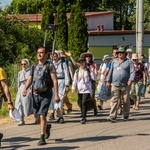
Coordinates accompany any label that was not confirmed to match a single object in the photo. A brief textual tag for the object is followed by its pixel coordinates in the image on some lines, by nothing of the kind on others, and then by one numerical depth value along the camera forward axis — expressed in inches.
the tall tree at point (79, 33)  1581.7
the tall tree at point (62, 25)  1670.8
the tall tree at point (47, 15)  1634.7
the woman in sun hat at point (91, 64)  518.6
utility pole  836.6
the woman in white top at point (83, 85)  486.3
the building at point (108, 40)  1697.8
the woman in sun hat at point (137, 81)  599.2
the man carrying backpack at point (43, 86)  364.5
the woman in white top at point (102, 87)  592.4
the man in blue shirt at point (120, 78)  482.3
